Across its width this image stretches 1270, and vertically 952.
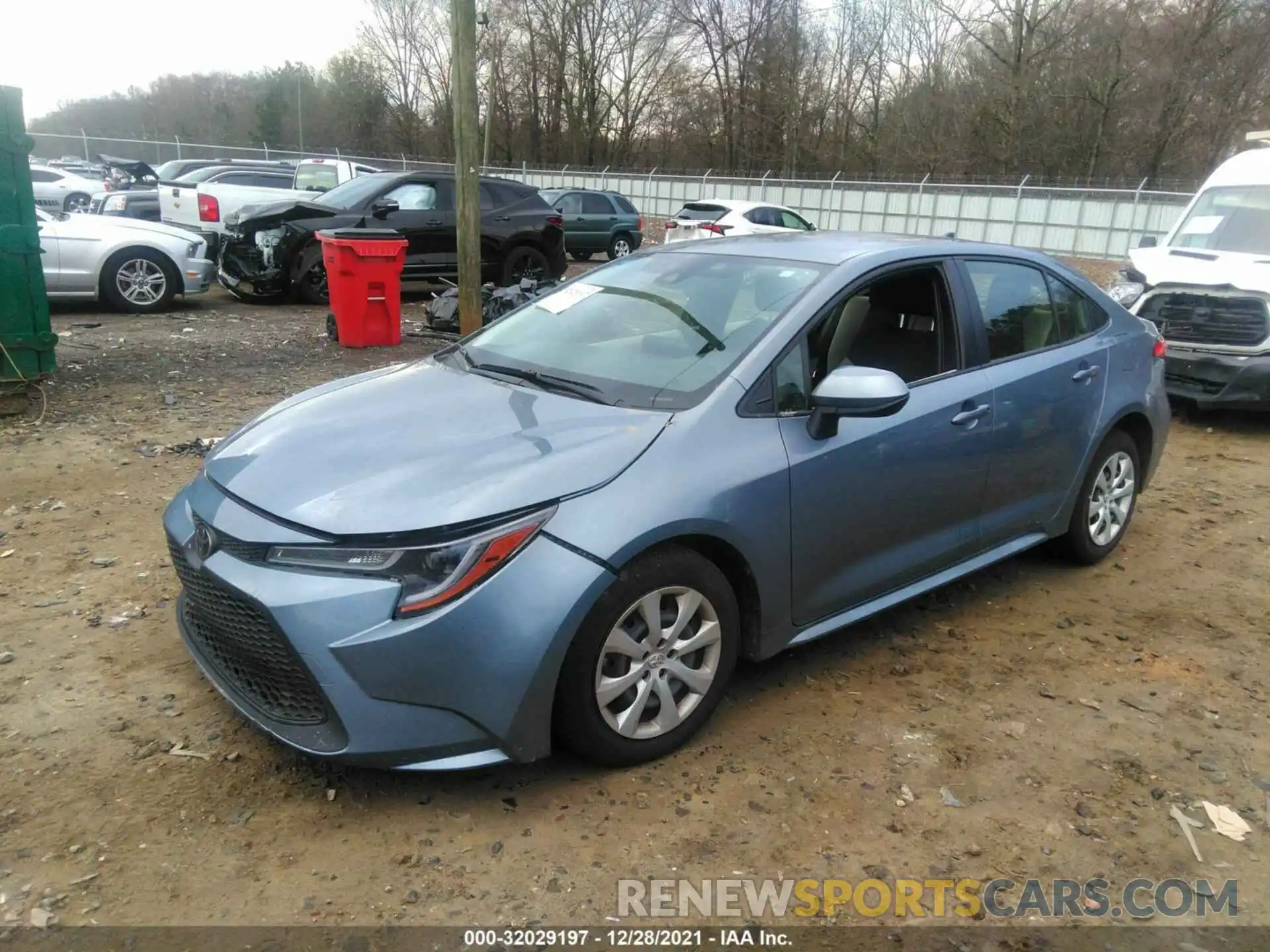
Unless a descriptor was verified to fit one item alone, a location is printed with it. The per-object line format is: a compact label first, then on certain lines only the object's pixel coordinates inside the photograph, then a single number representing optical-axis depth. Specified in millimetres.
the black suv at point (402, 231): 11492
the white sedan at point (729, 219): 17328
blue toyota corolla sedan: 2543
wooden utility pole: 7805
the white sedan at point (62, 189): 19562
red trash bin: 9117
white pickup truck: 13734
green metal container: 6254
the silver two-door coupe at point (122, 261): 10211
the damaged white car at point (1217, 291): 7410
